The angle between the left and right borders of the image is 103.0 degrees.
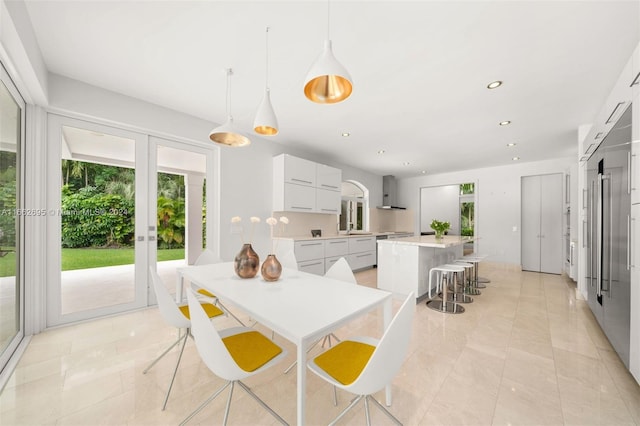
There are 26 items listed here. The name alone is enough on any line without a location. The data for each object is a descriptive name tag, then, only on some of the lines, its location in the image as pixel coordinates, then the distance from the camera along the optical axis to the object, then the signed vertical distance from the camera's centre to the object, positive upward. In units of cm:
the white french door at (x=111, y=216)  260 -5
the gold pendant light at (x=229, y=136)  212 +67
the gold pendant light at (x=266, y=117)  187 +71
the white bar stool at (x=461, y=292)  332 -120
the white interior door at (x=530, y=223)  574 -22
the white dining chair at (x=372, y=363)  102 -70
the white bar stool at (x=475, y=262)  404 -78
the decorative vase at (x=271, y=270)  186 -42
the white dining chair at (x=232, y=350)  110 -76
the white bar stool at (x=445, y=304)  312 -120
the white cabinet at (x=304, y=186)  434 +50
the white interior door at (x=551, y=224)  545 -22
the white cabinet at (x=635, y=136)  165 +52
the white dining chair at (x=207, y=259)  283 -53
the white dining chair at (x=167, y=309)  156 -60
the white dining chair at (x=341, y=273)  205 -50
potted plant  399 -22
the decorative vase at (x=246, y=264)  194 -40
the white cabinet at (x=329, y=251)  434 -75
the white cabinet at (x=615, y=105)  186 +90
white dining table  108 -50
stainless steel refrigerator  182 -17
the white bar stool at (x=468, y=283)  379 -116
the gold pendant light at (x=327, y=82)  127 +74
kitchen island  342 -72
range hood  731 +64
